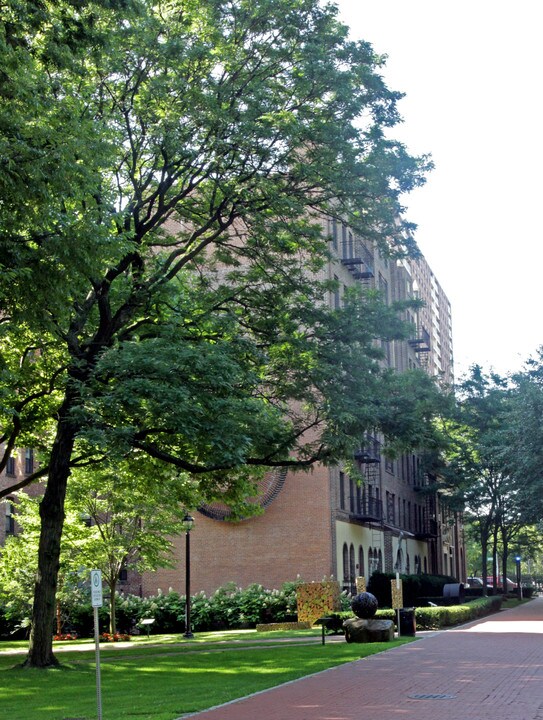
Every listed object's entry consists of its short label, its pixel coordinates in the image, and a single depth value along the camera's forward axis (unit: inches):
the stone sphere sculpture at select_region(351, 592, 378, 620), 965.8
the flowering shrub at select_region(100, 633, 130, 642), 1284.4
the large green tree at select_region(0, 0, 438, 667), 748.6
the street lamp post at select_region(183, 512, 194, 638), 1259.8
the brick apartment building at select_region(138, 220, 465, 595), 1552.7
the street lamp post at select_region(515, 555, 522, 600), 2685.8
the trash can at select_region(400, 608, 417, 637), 1040.2
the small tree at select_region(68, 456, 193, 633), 1193.8
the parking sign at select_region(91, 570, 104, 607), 453.5
